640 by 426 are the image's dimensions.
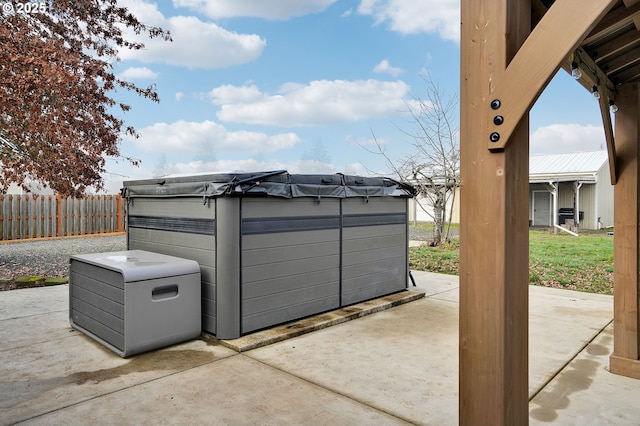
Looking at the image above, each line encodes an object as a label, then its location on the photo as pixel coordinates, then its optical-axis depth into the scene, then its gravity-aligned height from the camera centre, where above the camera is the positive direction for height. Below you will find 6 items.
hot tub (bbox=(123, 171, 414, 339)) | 3.54 -0.26
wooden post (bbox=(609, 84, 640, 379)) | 2.95 -0.16
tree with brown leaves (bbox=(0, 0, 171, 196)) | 6.31 +2.00
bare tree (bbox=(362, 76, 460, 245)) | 10.10 +1.62
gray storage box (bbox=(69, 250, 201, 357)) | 3.17 -0.74
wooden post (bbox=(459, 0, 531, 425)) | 1.51 -0.07
